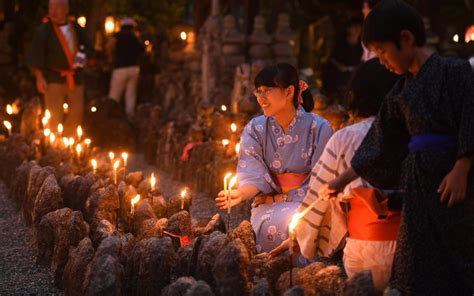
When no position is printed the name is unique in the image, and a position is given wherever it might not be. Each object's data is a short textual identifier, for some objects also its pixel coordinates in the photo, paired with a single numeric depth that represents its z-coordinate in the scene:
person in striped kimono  6.41
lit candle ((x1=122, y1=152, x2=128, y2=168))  12.35
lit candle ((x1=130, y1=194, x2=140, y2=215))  9.23
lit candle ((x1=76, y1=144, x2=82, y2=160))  13.59
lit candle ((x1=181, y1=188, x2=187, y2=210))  9.64
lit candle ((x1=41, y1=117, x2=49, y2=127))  15.20
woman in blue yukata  8.51
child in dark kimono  5.87
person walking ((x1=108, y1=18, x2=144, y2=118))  23.22
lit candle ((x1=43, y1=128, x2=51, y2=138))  14.67
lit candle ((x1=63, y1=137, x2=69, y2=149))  14.08
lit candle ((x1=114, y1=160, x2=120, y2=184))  10.84
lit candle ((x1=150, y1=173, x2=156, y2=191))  10.27
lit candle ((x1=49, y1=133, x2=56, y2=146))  14.35
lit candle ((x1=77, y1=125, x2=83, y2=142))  14.56
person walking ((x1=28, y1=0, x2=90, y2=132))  15.74
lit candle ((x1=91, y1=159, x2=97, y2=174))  11.82
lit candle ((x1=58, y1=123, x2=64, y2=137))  15.28
